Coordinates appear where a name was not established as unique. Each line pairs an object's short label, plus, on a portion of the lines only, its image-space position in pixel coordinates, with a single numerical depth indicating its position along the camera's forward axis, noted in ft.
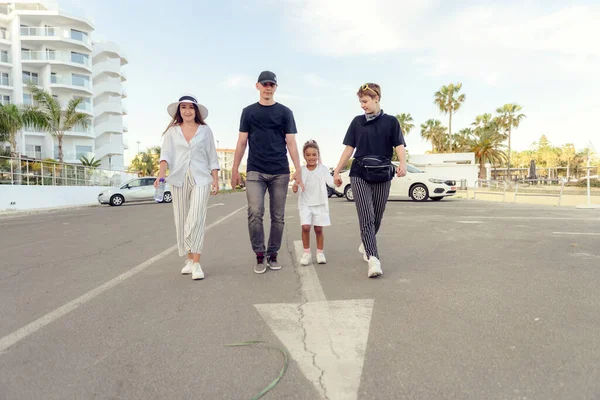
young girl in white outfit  16.67
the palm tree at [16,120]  98.21
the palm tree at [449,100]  178.50
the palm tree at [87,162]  166.40
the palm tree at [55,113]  118.11
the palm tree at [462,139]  190.67
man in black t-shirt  15.05
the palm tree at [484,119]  186.60
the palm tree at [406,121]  209.87
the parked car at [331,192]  79.97
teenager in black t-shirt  14.78
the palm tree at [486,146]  179.83
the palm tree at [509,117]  182.50
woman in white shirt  14.66
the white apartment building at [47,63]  163.22
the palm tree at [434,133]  208.95
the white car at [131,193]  80.23
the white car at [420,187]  61.41
